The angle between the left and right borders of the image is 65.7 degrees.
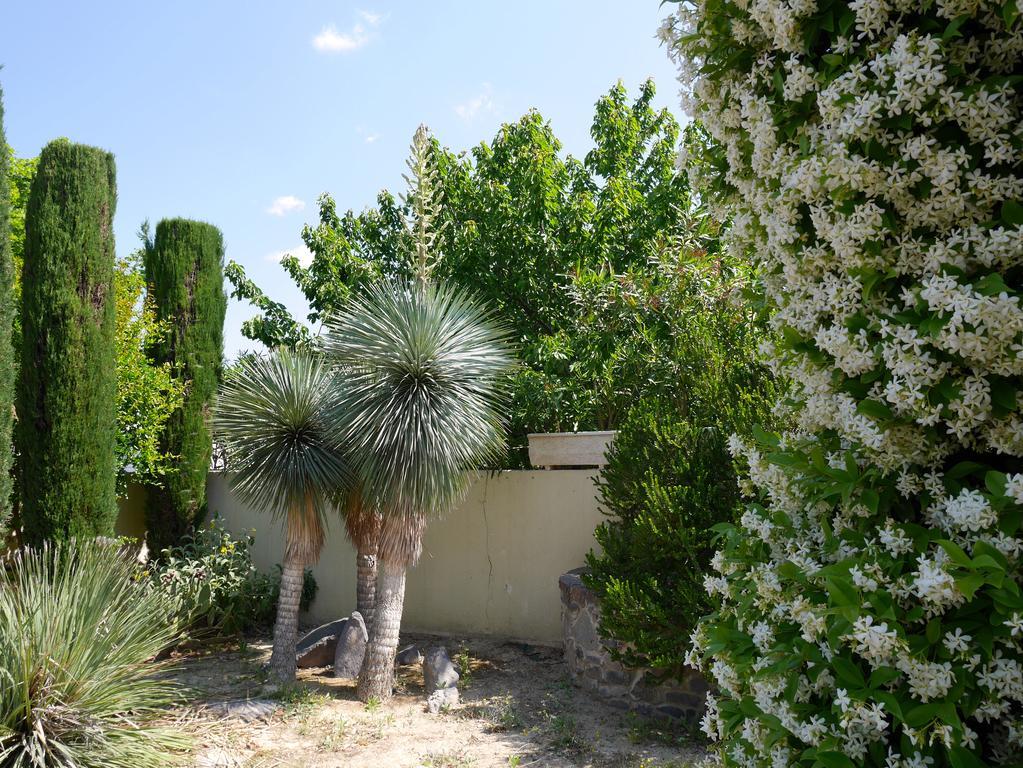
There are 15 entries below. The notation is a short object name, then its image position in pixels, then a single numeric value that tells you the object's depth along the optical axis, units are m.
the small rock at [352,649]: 6.55
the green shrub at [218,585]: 7.76
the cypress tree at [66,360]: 7.41
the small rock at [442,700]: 5.68
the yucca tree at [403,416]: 5.82
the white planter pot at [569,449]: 7.14
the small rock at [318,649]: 6.83
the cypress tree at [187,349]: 9.33
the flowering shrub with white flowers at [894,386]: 1.30
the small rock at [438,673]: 6.00
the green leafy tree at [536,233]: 9.43
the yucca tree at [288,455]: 6.21
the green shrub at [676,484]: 5.13
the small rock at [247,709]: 5.36
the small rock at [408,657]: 6.96
